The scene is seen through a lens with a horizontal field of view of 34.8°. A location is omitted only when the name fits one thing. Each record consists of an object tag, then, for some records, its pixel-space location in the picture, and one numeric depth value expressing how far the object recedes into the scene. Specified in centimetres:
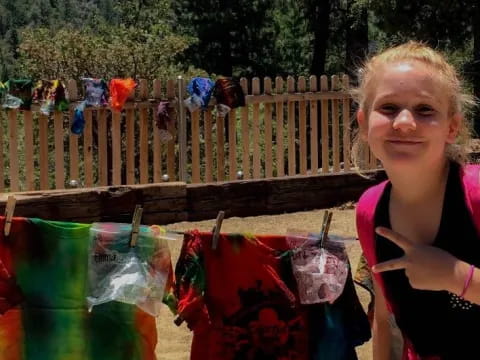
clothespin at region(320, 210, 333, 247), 245
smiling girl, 147
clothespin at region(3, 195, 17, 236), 233
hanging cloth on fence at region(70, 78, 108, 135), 823
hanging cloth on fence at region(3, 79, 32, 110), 797
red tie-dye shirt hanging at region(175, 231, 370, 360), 248
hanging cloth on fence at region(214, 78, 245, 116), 884
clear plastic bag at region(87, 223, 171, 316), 243
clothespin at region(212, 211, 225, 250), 245
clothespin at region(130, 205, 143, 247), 235
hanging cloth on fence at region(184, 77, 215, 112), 869
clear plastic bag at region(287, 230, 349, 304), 248
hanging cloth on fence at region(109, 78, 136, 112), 840
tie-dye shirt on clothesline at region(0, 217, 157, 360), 248
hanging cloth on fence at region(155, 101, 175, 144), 862
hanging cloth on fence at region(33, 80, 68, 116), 809
